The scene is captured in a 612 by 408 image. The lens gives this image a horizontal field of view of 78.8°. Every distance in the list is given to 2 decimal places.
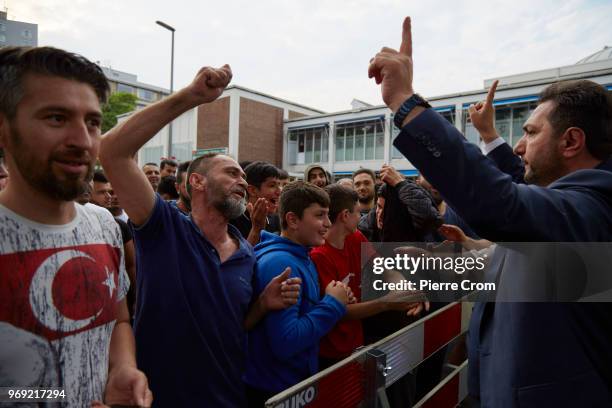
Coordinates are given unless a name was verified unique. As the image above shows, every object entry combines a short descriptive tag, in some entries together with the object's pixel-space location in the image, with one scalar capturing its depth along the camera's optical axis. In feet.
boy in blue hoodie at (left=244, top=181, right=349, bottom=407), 6.44
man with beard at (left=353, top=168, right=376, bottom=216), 16.21
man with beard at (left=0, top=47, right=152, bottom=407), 3.43
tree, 109.60
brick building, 89.04
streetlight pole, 53.05
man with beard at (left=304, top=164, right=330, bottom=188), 16.96
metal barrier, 5.49
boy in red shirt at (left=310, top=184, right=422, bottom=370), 8.22
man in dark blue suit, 3.48
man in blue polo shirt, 5.22
